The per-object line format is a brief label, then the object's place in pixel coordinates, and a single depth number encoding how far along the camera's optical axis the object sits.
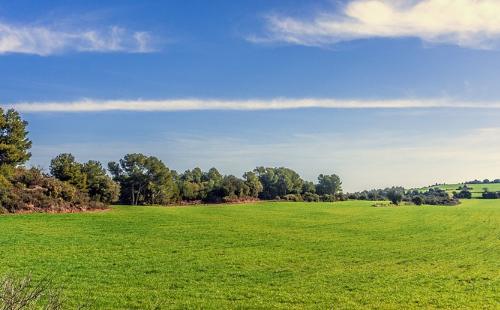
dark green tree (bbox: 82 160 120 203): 79.88
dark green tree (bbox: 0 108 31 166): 62.62
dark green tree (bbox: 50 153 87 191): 74.93
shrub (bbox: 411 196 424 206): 127.01
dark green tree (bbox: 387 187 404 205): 123.47
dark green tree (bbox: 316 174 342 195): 145.38
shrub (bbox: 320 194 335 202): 126.88
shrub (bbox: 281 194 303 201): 121.62
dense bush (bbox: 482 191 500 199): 147.06
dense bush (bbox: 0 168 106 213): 57.84
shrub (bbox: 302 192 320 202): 122.56
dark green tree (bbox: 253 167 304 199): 130.62
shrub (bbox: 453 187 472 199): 151.88
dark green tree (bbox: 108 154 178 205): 94.72
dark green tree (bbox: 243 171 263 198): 116.94
